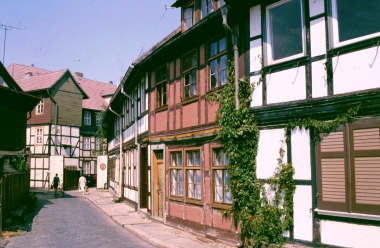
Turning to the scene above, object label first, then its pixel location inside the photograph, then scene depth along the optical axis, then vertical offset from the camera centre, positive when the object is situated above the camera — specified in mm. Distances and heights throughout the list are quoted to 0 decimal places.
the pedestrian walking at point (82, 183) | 31172 -1900
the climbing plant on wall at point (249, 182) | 8312 -545
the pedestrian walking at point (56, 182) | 27522 -1593
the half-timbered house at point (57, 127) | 38031 +3289
